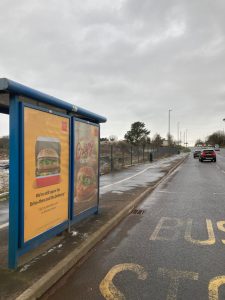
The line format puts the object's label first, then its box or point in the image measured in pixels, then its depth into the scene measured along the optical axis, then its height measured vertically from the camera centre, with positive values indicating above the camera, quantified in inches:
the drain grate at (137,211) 242.0 -67.4
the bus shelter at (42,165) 117.8 -9.1
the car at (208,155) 1111.0 -21.8
